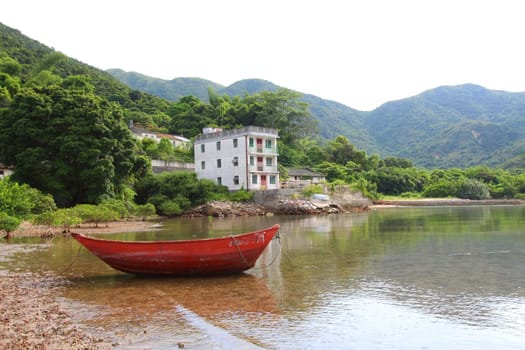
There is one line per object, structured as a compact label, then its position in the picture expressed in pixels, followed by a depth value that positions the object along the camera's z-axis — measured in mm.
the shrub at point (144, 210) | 36906
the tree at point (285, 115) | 74938
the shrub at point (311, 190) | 47000
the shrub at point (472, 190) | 68125
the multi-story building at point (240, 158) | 48500
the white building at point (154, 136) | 65481
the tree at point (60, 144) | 32531
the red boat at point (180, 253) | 12047
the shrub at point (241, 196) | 46812
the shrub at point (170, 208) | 42688
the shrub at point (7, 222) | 20969
